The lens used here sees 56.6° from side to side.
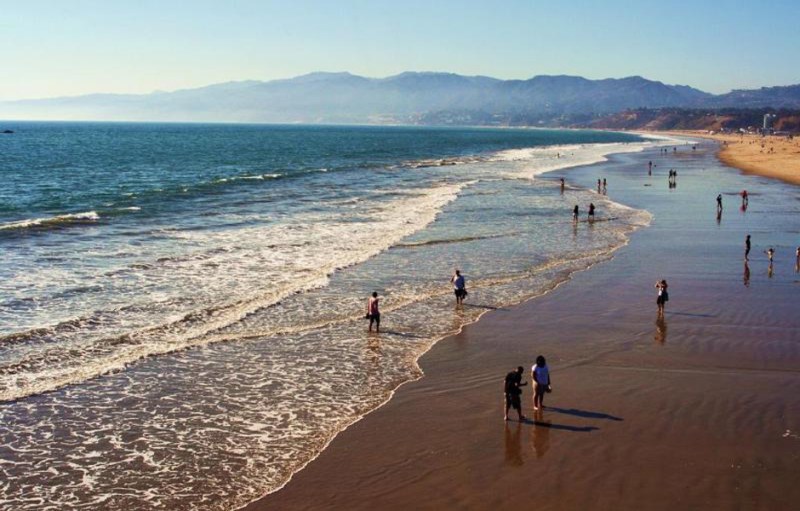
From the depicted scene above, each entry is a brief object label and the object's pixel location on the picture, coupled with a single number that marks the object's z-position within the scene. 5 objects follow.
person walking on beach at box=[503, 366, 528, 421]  14.13
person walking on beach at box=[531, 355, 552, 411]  14.52
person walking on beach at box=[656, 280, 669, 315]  21.31
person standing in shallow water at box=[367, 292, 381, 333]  20.23
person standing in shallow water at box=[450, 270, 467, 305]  22.86
